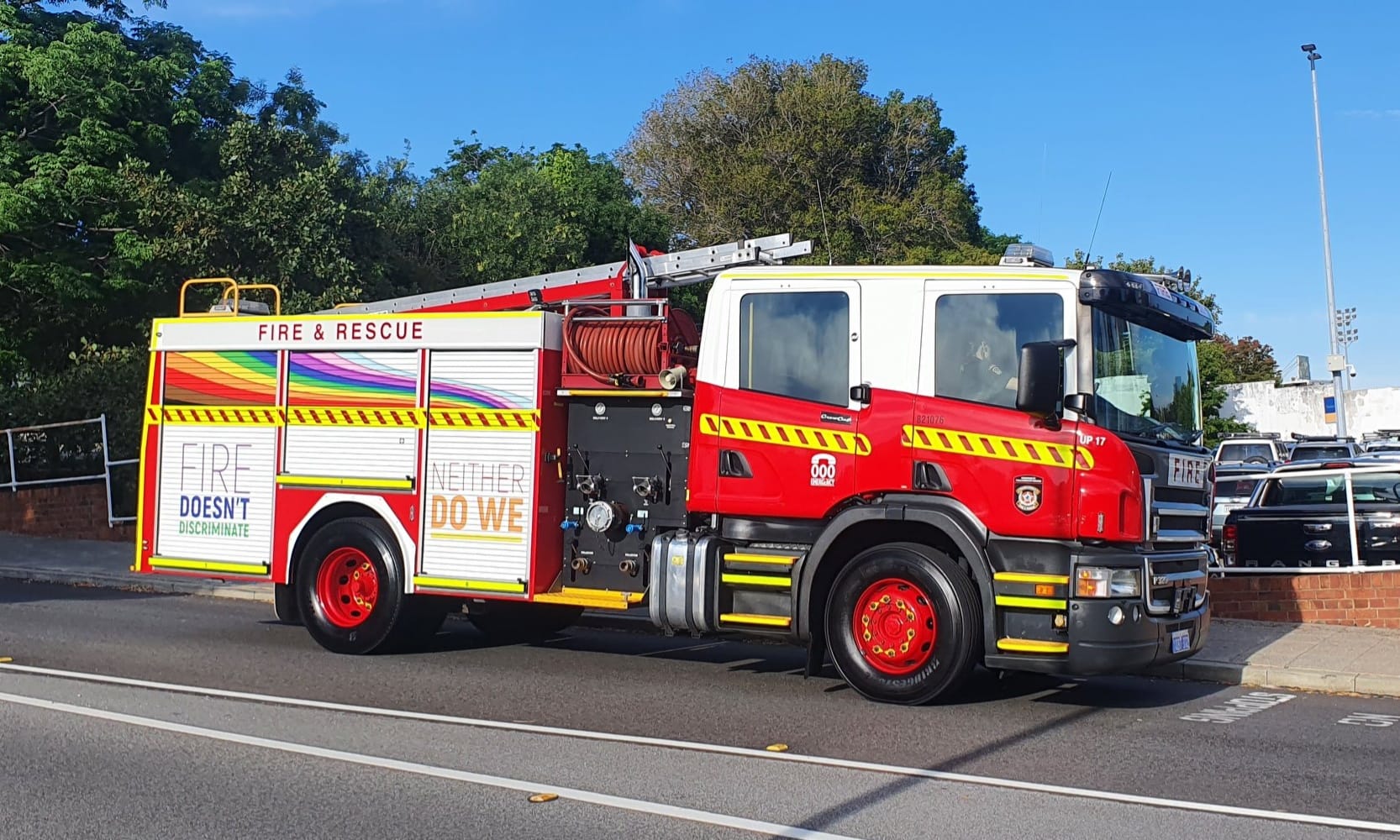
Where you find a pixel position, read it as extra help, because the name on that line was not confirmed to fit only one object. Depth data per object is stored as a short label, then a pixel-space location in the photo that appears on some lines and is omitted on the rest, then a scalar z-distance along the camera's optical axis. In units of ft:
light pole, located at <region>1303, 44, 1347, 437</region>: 108.88
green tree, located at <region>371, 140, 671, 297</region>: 100.01
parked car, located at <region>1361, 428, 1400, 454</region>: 98.32
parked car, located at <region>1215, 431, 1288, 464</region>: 98.12
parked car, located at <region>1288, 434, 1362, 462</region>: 85.97
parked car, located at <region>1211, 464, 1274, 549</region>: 67.36
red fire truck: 28.19
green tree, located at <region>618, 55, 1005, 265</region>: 133.49
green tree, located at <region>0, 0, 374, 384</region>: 71.72
